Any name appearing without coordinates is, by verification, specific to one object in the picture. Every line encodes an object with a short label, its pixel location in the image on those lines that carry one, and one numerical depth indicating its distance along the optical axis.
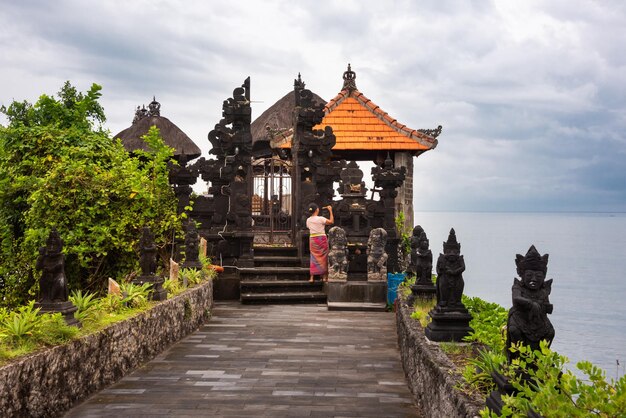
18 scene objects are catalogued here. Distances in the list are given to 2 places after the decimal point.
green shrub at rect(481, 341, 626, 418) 3.10
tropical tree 13.34
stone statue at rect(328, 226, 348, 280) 13.69
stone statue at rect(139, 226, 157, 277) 9.71
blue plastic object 13.45
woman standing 14.37
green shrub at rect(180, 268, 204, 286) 11.83
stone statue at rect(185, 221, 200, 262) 13.11
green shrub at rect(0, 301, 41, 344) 5.66
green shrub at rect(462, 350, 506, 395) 4.73
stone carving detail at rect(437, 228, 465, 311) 6.68
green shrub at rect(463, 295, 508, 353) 5.89
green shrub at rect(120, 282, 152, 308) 8.56
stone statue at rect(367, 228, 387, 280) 13.63
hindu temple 14.09
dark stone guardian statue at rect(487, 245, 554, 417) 4.09
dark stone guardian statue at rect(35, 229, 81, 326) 6.41
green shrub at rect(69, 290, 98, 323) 7.08
